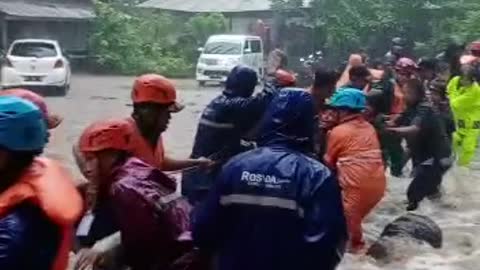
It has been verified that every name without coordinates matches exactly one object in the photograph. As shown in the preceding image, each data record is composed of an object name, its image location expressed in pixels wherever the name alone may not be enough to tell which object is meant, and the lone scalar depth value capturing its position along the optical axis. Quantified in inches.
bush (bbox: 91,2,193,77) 1412.4
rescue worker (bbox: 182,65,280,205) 263.7
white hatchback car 956.6
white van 1229.7
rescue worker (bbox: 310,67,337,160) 302.2
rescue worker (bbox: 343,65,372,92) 347.3
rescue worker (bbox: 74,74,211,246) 189.6
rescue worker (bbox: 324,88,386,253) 267.3
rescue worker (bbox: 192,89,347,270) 141.0
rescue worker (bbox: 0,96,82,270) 100.1
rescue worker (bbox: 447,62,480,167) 450.6
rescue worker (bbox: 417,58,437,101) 413.2
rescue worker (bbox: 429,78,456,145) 376.7
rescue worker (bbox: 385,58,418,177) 376.5
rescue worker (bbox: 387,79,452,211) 358.0
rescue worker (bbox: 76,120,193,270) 140.0
